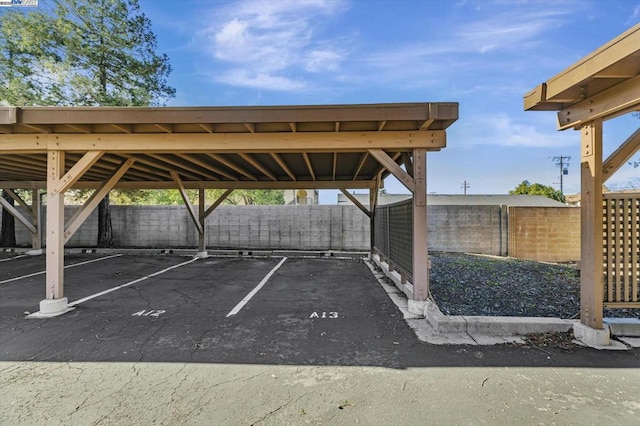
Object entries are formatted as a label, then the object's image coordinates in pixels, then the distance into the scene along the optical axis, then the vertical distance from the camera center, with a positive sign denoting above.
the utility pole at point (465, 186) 46.95 +3.89
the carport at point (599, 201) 2.89 +0.10
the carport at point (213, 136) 3.89 +1.08
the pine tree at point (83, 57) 9.13 +4.95
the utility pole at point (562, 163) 33.25 +5.19
